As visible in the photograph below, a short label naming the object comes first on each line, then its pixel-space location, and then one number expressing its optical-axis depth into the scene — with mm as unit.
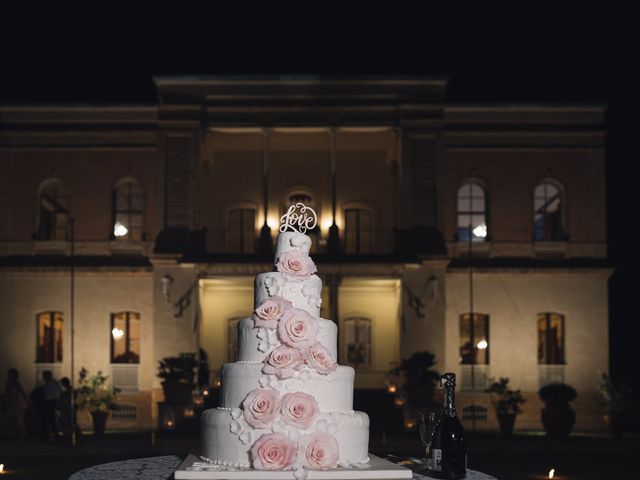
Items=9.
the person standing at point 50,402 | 24531
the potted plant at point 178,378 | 27359
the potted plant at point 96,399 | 27906
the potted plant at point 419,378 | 27219
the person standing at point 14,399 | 24875
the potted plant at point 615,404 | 28031
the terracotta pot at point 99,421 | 27844
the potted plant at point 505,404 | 27719
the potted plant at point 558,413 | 27453
